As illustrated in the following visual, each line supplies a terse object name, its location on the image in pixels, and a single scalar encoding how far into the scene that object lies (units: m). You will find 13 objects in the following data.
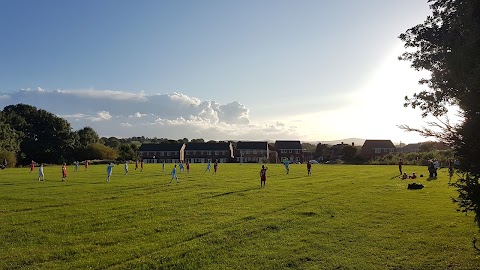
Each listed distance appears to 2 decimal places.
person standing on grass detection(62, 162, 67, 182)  39.88
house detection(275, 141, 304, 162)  134.25
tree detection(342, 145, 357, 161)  107.78
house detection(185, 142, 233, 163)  133.12
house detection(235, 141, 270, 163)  130.38
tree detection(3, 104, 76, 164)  97.69
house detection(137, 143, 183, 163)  133.09
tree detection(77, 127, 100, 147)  111.41
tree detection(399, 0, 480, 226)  9.03
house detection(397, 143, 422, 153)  167.69
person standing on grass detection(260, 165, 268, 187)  32.19
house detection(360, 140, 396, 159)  125.06
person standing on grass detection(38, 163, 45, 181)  39.43
